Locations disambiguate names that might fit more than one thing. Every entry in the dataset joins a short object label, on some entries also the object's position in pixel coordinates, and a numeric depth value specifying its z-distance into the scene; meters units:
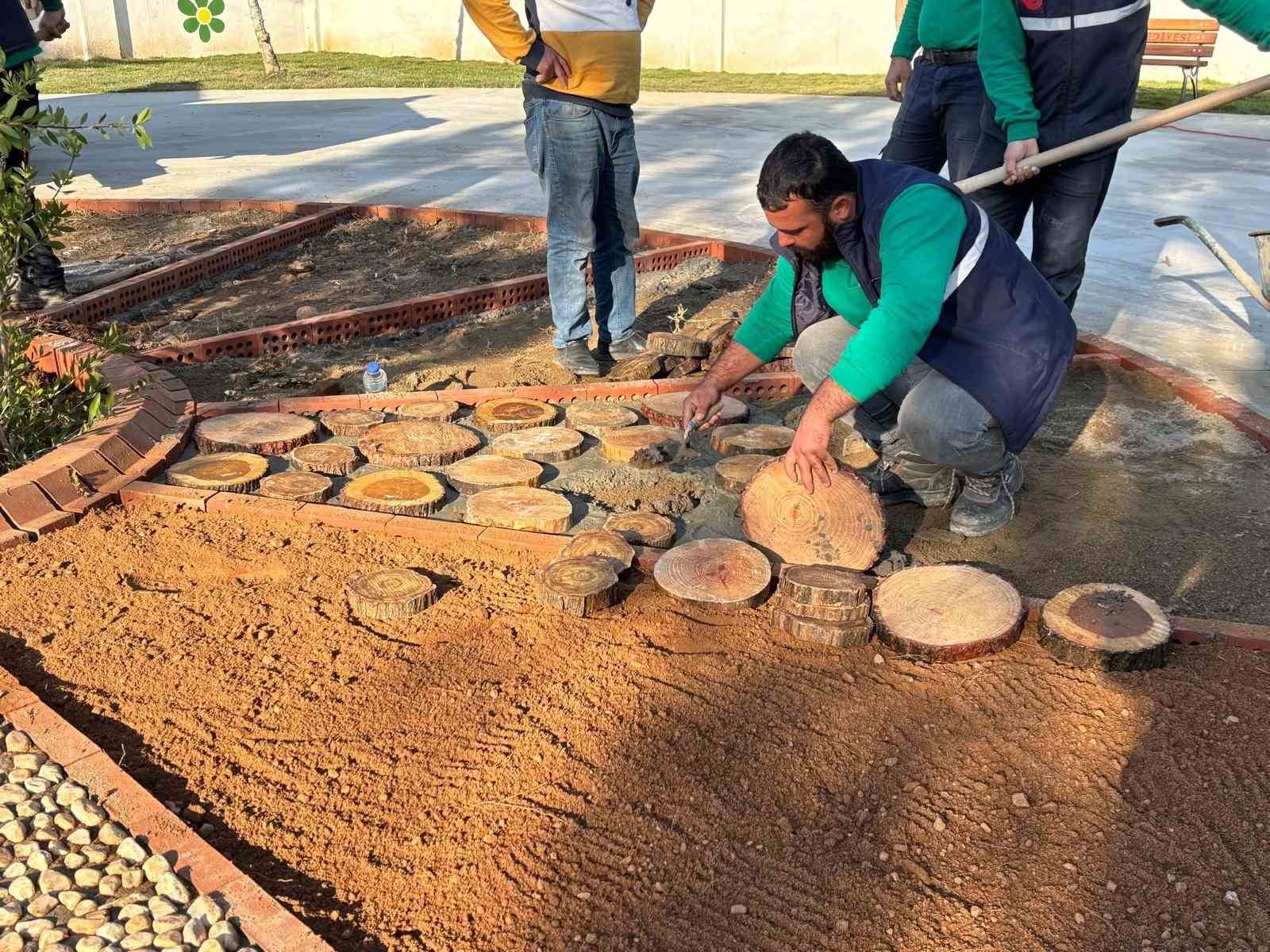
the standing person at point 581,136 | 4.28
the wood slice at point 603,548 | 3.05
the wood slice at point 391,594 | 2.86
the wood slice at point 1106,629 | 2.60
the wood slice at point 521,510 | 3.34
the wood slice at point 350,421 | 4.04
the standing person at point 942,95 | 4.34
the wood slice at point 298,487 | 3.52
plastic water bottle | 4.45
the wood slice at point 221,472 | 3.55
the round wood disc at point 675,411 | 4.17
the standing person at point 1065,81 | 3.69
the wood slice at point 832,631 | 2.73
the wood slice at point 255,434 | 3.84
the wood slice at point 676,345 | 4.68
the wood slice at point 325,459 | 3.72
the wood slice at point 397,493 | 3.43
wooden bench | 13.88
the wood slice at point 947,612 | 2.66
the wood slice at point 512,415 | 4.12
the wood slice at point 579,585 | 2.85
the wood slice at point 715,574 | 2.89
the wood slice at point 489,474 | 3.60
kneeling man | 2.71
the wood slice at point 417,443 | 3.82
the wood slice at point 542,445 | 3.87
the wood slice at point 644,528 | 3.23
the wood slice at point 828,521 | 3.02
